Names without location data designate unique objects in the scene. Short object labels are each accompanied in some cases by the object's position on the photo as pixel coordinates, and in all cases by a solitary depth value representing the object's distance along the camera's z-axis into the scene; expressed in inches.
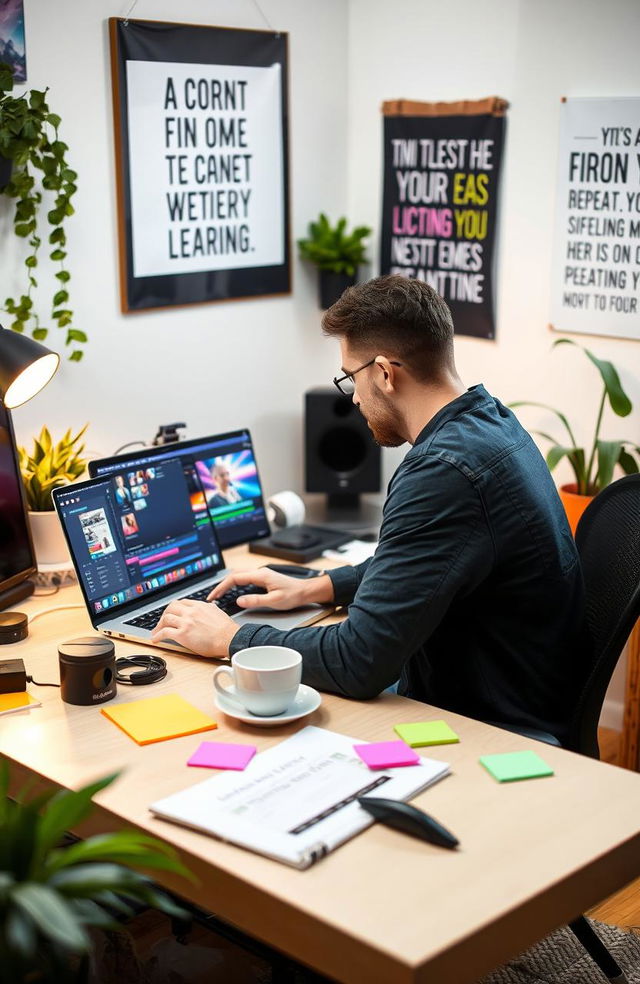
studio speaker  136.2
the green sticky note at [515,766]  65.1
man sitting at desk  73.1
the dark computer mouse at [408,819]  57.7
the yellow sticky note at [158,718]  70.5
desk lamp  85.5
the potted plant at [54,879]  45.9
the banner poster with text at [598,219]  117.3
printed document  57.8
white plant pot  100.3
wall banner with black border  116.0
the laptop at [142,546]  88.8
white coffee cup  69.8
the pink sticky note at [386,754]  65.7
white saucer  70.5
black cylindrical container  74.9
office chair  75.8
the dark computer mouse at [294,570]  100.6
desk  51.4
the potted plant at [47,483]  100.5
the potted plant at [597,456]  115.4
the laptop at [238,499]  107.3
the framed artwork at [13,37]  102.1
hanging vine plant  99.0
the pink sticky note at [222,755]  65.9
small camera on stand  111.3
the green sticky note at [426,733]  69.1
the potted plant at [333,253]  136.7
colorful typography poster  129.0
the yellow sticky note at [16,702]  74.6
